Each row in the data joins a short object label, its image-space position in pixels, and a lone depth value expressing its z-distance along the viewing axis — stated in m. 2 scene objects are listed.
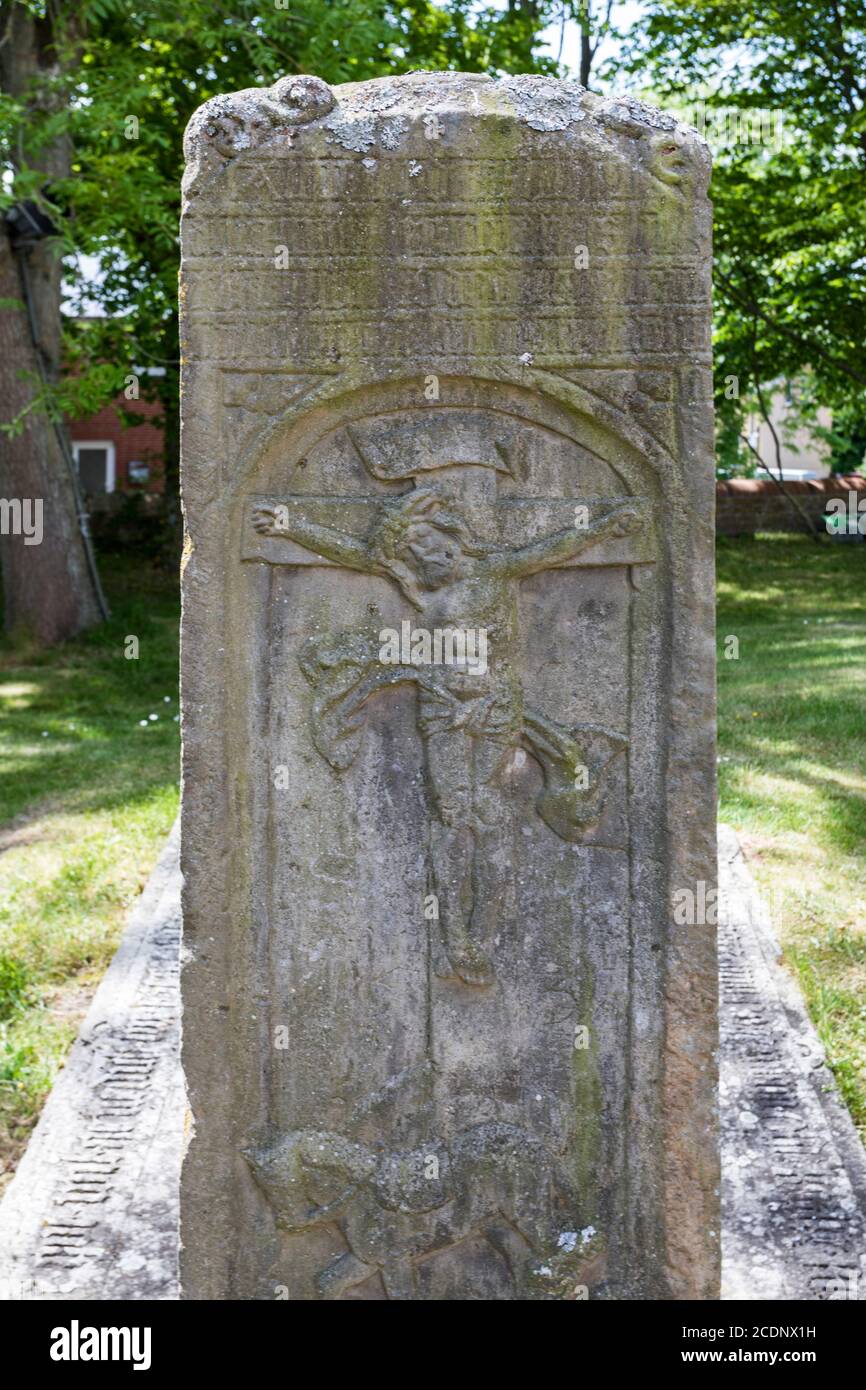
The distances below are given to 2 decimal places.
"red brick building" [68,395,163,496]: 27.06
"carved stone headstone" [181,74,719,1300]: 2.88
